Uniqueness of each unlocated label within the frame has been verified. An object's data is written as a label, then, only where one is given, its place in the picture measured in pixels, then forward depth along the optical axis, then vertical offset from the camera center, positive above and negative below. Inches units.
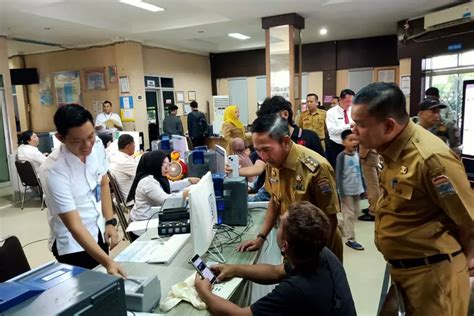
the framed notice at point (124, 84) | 325.7 +25.9
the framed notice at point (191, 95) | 416.2 +17.0
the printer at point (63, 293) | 35.0 -18.8
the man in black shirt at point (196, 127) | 346.9 -17.0
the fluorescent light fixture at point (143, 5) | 227.1 +71.6
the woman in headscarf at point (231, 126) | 227.8 -11.7
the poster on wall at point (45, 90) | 360.8 +25.9
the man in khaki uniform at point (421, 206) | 51.6 -15.8
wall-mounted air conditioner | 222.4 +55.0
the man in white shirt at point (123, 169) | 160.1 -25.7
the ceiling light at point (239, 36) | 330.8 +69.7
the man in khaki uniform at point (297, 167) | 71.1 -12.6
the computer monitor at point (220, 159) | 119.6 -17.4
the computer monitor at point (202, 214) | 65.1 -20.7
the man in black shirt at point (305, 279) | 48.0 -24.4
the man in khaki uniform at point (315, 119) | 237.0 -9.4
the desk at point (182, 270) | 58.4 -32.0
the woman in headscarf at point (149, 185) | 107.7 -23.0
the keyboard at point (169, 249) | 75.0 -30.9
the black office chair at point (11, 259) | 73.5 -30.5
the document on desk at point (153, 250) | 76.0 -31.3
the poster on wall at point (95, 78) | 338.6 +33.8
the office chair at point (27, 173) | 225.9 -36.7
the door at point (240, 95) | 436.8 +16.2
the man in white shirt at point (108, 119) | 309.4 -5.5
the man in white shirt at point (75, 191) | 67.0 -15.7
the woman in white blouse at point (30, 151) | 231.9 -22.9
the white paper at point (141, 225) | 95.0 -31.0
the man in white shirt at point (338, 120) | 199.8 -9.1
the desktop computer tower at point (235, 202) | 94.3 -25.2
